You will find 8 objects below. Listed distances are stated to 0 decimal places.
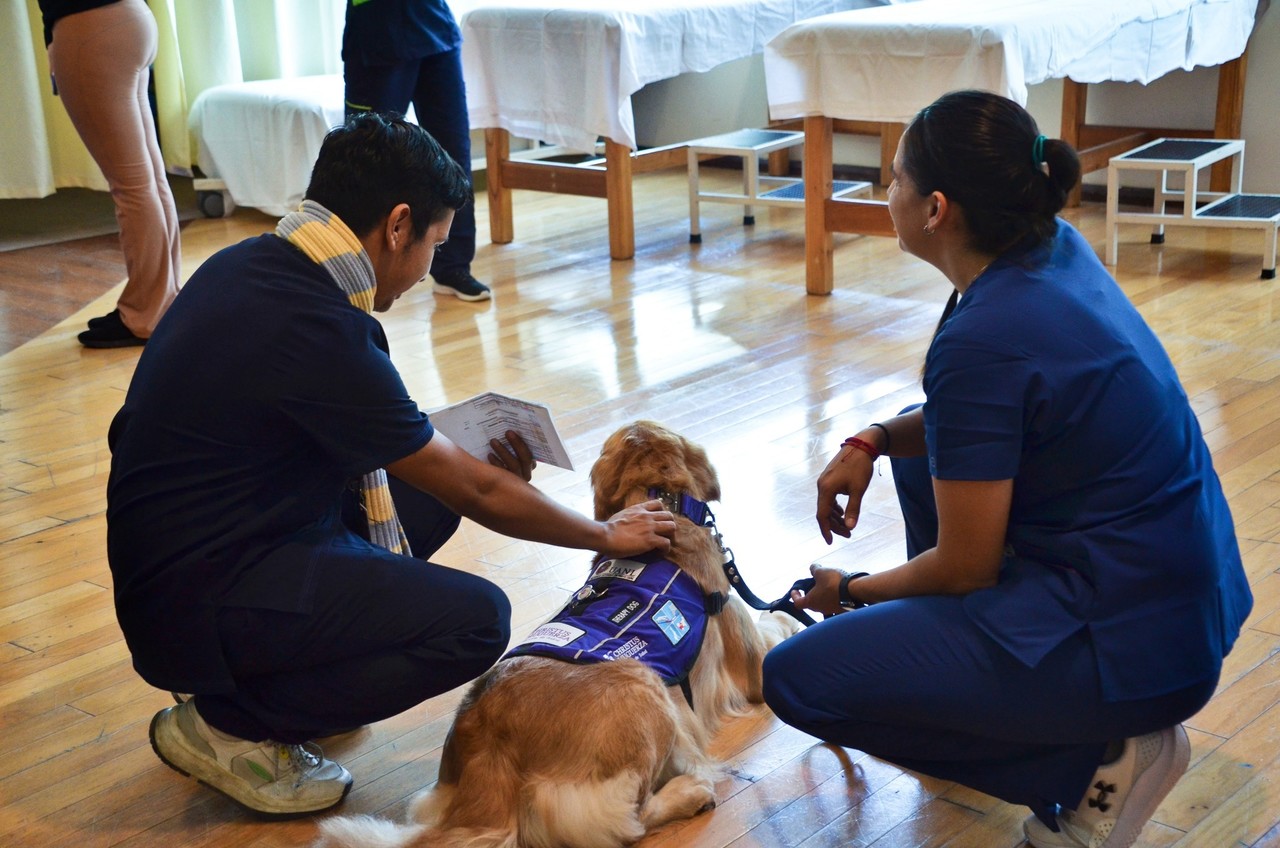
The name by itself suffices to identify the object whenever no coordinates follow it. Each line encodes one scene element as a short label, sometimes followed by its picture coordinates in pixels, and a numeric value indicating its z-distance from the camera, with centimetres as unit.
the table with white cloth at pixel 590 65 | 455
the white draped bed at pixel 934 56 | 381
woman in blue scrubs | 147
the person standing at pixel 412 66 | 412
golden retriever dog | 157
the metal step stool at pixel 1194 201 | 431
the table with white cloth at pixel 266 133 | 570
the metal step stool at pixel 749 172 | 503
